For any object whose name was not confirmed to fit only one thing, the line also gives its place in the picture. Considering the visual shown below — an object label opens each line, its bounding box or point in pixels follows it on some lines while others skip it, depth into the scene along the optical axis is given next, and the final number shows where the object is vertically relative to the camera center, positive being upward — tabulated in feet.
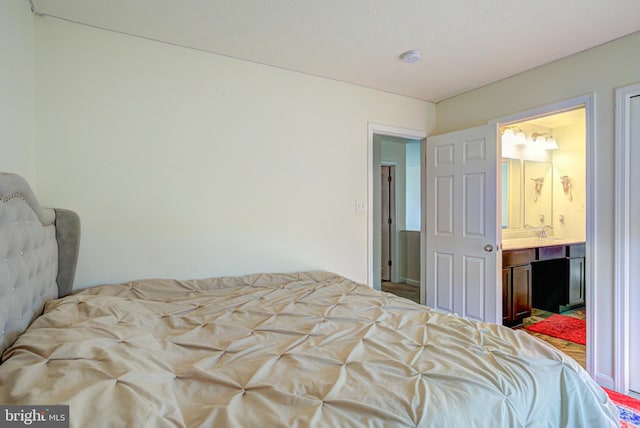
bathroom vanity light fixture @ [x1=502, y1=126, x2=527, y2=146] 13.66 +3.04
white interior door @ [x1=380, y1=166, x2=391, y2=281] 19.45 -0.95
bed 2.71 -1.71
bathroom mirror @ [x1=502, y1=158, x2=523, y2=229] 14.35 +0.58
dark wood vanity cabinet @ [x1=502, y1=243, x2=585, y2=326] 11.30 -2.79
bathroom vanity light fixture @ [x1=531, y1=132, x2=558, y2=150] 14.55 +3.04
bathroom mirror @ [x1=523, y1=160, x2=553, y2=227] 14.71 +0.67
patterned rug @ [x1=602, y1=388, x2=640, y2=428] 6.13 -4.06
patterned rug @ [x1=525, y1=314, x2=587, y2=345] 10.31 -4.13
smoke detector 7.75 +3.73
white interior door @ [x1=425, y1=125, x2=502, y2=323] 9.39 -0.52
